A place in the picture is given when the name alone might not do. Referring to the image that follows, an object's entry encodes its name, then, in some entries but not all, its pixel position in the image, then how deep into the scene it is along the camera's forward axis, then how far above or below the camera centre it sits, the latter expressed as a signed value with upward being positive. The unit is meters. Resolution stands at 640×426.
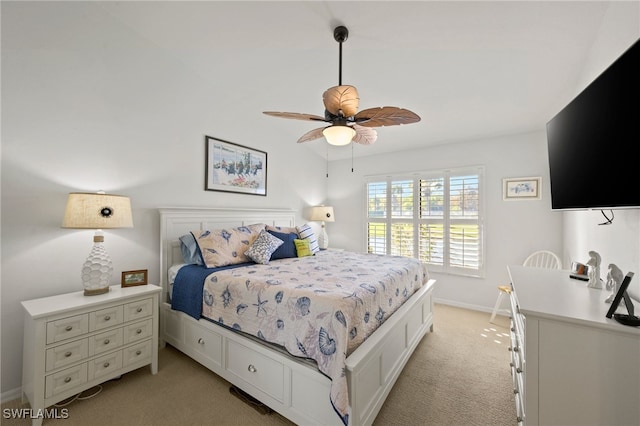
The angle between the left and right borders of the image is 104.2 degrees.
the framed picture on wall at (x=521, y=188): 3.24 +0.37
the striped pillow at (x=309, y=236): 3.31 -0.29
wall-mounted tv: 1.04 +0.39
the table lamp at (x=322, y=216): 4.44 -0.03
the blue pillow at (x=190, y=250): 2.53 -0.39
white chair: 3.02 -0.56
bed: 1.44 -0.97
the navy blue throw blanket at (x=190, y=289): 2.19 -0.69
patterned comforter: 1.42 -0.63
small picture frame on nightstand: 2.17 -0.58
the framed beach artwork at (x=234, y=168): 3.14 +0.62
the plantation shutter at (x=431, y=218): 3.68 -0.04
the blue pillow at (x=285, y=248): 2.96 -0.41
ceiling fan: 1.78 +0.76
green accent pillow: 3.12 -0.43
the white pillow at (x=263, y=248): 2.69 -0.38
